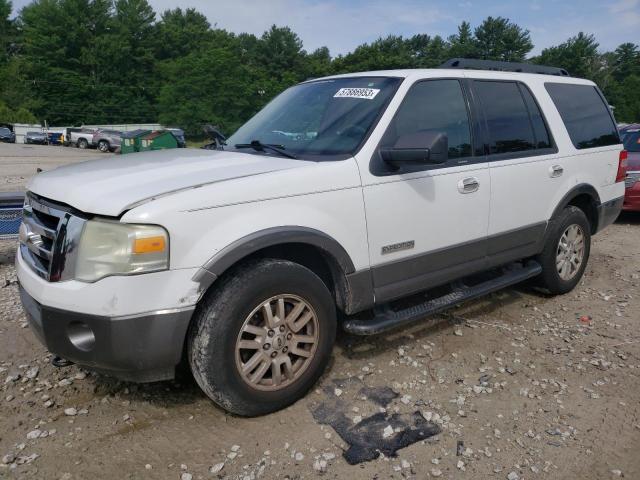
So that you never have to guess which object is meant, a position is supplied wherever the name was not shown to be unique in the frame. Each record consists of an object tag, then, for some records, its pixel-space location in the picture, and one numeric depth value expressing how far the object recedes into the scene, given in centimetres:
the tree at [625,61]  8994
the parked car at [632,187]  836
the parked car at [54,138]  4392
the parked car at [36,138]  4416
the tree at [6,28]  7319
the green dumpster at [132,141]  1908
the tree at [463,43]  8256
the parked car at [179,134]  3554
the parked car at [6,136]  4353
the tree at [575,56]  7938
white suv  245
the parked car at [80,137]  3994
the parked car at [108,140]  3738
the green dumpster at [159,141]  1834
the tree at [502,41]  8419
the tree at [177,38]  7938
